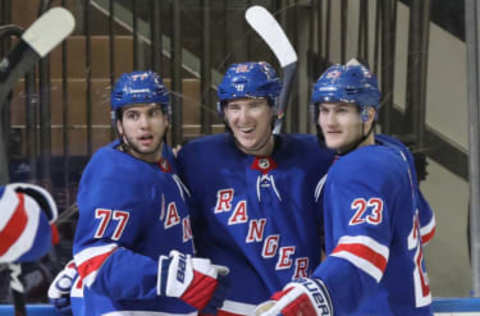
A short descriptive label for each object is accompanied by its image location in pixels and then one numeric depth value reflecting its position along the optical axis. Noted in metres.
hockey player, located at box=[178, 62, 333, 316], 12.96
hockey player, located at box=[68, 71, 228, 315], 12.60
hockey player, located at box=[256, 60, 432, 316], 12.33
